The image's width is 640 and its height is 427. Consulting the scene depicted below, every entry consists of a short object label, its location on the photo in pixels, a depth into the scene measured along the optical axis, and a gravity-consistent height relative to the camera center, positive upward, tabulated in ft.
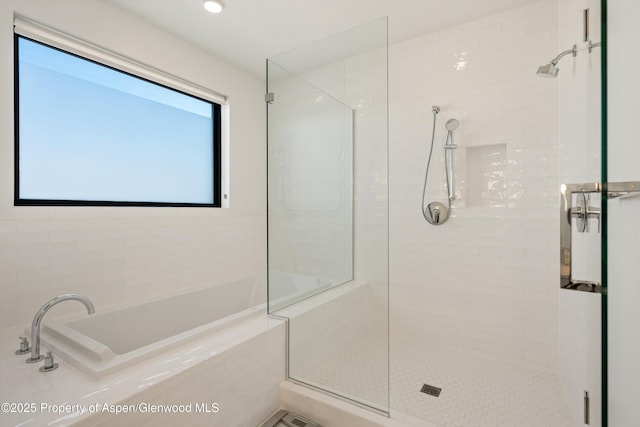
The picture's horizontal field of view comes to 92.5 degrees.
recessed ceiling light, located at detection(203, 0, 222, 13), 6.99 +4.80
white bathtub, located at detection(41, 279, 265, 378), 4.47 -2.38
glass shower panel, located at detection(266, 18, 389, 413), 6.02 +0.09
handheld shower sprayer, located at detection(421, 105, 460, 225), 7.98 +0.71
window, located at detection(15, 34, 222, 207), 6.35 +1.92
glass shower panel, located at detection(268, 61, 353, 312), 6.73 +0.53
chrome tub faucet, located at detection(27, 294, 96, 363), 4.54 -1.79
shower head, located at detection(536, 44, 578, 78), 5.22 +2.49
